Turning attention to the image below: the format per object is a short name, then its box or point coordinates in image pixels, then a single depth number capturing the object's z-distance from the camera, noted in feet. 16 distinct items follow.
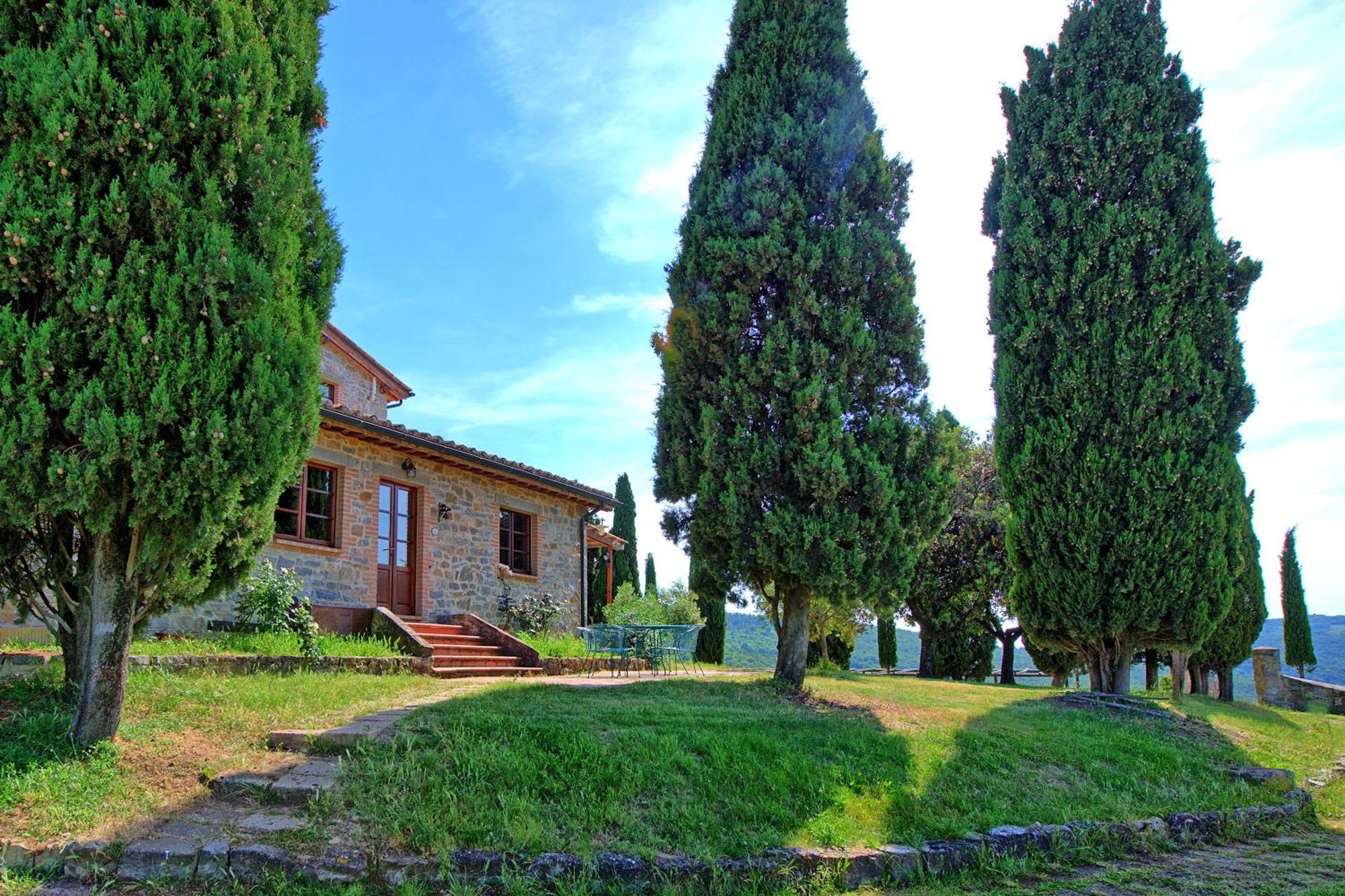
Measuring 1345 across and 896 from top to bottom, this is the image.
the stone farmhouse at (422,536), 38.11
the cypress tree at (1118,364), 34.01
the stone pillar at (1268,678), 56.59
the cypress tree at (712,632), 68.74
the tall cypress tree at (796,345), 27.81
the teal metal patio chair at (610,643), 37.68
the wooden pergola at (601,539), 61.72
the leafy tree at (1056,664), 66.95
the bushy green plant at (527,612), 48.01
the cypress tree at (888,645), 75.05
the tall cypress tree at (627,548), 83.20
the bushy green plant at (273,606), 33.37
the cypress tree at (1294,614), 71.56
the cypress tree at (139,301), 16.40
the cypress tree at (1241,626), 55.31
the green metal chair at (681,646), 38.75
